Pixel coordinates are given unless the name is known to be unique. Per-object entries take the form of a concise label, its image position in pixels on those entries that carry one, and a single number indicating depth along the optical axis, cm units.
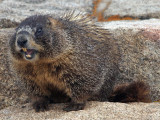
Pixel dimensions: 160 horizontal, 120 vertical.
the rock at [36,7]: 1426
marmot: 815
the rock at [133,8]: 1487
